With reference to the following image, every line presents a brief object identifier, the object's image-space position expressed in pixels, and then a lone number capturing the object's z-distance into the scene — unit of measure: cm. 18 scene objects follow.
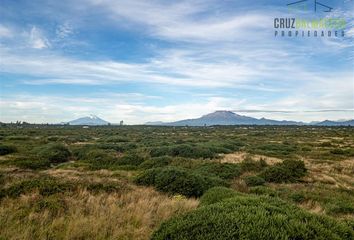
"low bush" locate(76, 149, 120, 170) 2050
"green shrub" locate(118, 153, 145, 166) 2164
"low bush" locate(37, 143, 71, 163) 2333
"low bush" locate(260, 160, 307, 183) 1675
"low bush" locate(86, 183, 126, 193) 1113
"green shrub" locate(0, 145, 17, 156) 2629
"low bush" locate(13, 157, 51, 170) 1923
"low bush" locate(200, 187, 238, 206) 913
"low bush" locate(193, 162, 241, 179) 1706
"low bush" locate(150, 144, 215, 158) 2661
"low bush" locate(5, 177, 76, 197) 990
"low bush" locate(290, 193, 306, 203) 1190
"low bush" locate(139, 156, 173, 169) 2018
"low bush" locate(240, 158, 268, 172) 2000
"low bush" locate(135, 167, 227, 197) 1215
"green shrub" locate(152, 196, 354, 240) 543
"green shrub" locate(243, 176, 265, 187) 1524
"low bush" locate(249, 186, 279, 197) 1234
